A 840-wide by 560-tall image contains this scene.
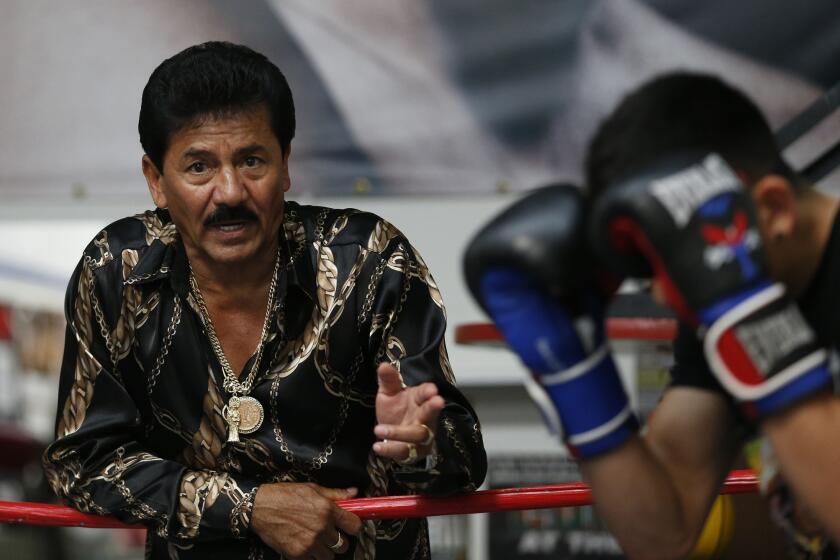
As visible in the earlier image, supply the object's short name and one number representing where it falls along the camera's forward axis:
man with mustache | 4.10
